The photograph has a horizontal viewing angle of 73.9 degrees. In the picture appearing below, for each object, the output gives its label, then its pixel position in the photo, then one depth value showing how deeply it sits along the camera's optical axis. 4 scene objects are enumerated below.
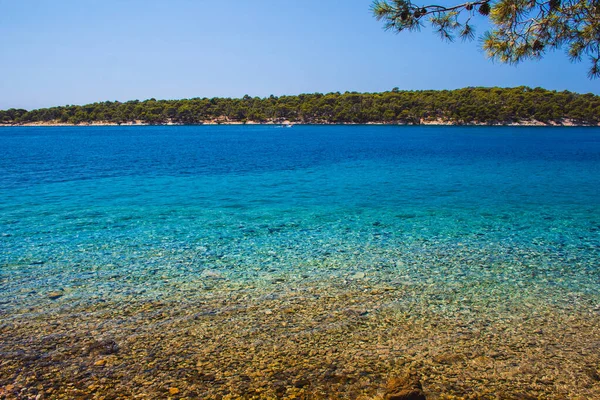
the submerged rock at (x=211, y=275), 9.15
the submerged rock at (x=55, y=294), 7.88
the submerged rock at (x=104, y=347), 6.00
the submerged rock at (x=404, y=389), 4.90
